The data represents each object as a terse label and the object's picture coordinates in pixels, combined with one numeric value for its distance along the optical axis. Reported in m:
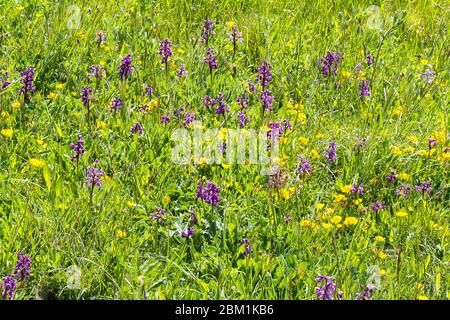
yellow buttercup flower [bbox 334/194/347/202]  6.35
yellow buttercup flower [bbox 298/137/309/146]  7.09
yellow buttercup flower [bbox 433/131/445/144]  7.21
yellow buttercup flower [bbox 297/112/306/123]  7.52
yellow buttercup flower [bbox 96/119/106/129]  7.11
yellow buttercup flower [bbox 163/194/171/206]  6.29
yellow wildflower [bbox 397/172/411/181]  6.72
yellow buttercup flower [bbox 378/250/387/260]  5.78
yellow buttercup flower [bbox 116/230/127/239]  5.82
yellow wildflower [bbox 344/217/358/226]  6.11
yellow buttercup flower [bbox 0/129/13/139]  6.79
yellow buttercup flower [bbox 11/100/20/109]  7.18
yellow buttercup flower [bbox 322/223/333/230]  5.93
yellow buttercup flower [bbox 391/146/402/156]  6.97
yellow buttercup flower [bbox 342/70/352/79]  8.19
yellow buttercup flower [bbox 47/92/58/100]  7.49
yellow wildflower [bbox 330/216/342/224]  6.04
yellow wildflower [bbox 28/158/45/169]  6.48
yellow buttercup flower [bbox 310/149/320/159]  6.95
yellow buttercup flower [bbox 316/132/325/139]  7.20
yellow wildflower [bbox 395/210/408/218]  6.18
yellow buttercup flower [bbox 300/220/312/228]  6.02
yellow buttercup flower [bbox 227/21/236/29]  9.08
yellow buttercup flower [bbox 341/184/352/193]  6.50
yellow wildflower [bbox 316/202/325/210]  6.21
